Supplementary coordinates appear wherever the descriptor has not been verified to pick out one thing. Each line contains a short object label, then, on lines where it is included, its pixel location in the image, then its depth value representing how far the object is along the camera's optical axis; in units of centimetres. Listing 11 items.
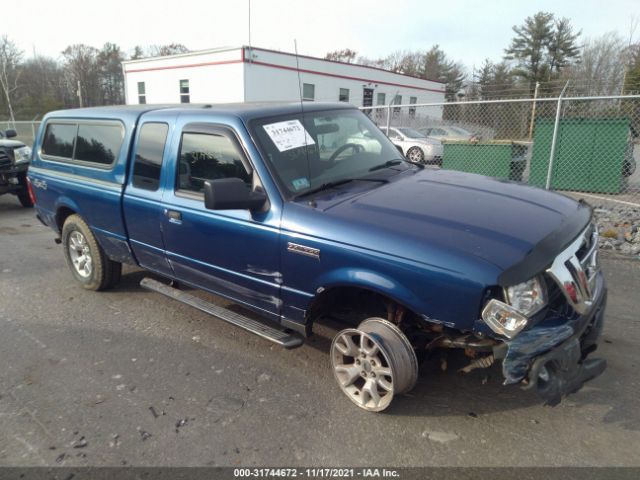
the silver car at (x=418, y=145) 1452
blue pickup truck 246
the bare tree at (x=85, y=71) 5462
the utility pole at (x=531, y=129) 1180
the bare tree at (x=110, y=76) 5744
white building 2453
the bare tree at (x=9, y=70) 4248
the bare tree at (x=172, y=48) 5947
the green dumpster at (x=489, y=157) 1007
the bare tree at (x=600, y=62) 2972
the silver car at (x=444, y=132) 1545
